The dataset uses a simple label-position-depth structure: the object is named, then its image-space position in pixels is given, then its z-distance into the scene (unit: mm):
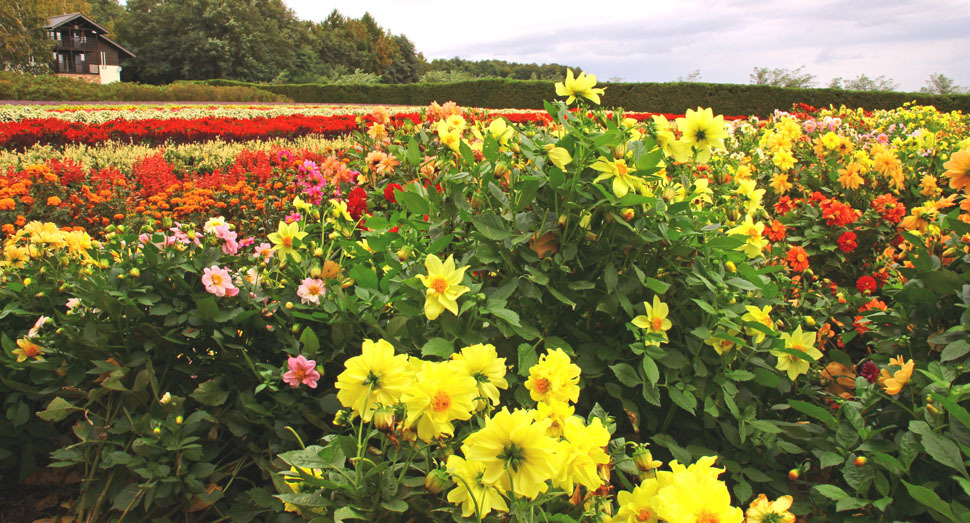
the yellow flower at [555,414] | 923
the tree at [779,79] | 26578
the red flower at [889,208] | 2535
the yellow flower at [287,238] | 1709
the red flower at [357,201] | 2207
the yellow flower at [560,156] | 1348
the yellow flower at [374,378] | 920
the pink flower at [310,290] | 1592
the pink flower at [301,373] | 1440
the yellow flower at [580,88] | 1531
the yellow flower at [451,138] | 1800
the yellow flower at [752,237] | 1663
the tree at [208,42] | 37062
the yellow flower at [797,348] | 1585
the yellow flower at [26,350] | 1656
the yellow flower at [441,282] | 1179
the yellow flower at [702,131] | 1509
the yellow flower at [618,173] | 1287
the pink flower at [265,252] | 1862
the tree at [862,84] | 23828
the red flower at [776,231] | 2256
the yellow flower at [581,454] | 853
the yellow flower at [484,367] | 977
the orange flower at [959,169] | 1558
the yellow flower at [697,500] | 775
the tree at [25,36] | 33625
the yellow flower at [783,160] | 2713
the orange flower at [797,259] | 2197
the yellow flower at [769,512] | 863
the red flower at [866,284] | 2205
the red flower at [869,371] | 1742
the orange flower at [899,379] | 1331
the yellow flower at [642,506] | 913
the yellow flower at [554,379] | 1003
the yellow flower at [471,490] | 851
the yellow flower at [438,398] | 894
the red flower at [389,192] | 2109
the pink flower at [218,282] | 1549
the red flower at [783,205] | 2744
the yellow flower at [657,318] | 1359
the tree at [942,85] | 22423
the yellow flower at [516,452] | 784
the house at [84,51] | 42844
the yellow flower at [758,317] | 1471
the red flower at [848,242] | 2512
